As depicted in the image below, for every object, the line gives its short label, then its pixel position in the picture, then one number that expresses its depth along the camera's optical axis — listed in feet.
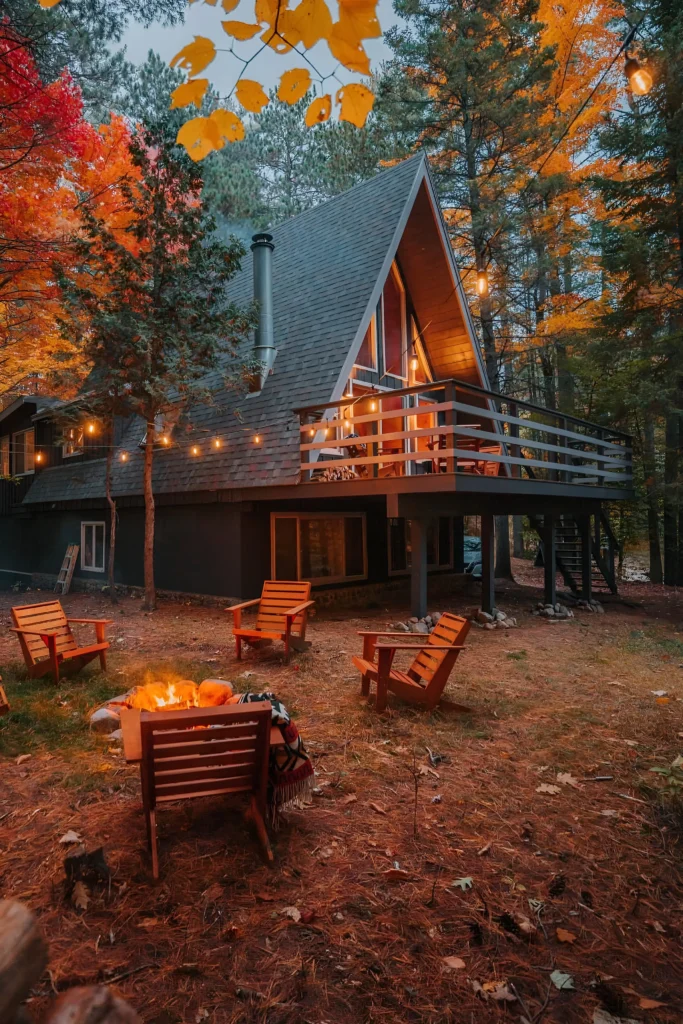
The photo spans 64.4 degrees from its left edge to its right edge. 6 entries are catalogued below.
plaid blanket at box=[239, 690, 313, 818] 11.28
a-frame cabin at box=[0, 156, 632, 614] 32.50
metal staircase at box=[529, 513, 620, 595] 44.86
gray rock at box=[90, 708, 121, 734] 16.26
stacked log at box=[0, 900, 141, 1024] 3.80
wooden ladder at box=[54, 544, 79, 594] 50.01
